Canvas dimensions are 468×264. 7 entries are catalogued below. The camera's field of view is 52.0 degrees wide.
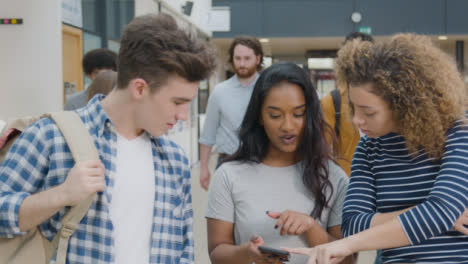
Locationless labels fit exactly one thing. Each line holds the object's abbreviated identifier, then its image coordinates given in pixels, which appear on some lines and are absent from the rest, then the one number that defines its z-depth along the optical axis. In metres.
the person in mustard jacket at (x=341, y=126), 3.09
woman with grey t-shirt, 1.90
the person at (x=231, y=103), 4.15
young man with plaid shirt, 1.38
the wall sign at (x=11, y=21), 4.70
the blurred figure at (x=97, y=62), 4.13
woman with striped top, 1.42
